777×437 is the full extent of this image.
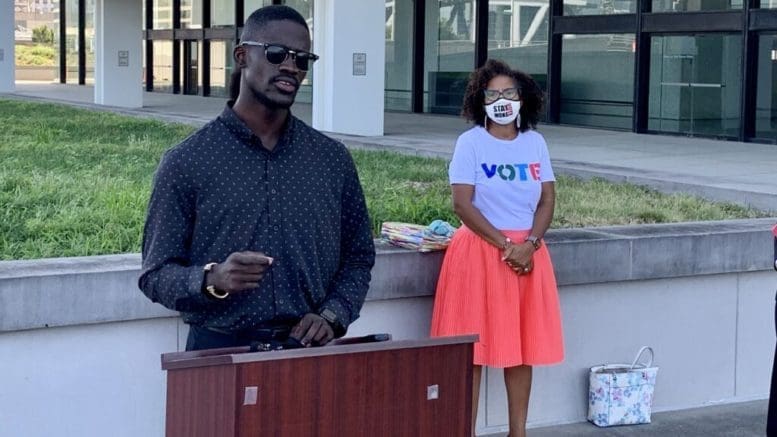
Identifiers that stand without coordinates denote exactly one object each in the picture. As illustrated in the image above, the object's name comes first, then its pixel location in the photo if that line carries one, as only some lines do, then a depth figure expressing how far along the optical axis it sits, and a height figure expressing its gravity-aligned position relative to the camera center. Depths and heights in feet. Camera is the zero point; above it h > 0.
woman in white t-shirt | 18.80 -2.02
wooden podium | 10.55 -2.54
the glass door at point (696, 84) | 69.72 +0.95
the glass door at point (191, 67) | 130.00 +2.84
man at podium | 11.47 -1.03
